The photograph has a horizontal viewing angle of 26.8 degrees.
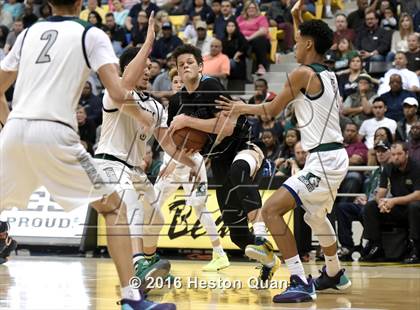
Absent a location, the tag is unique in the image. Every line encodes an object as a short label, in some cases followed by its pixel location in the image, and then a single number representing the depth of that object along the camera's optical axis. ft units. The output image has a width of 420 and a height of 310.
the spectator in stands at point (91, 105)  56.77
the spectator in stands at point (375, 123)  47.60
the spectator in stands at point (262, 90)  52.32
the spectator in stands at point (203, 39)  61.00
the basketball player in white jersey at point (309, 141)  25.48
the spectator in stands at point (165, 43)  61.52
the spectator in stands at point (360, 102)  50.01
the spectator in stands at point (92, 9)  70.13
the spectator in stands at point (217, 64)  56.80
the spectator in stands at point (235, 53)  58.13
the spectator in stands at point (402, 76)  50.47
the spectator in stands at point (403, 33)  53.67
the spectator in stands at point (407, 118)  46.34
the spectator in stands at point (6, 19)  73.51
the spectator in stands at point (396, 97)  48.91
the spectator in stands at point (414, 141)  42.57
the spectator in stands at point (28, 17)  69.92
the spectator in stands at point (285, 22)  62.23
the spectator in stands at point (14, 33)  68.64
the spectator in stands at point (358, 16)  58.49
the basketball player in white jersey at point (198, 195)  35.70
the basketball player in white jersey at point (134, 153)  26.20
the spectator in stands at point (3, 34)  69.77
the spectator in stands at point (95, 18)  65.98
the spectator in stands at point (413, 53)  51.88
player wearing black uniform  28.66
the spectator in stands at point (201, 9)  65.31
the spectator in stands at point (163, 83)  56.54
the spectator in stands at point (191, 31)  63.72
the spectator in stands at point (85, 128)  54.80
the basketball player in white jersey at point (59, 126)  19.22
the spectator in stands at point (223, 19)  60.19
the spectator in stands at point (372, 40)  55.01
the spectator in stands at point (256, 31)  59.36
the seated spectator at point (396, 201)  40.40
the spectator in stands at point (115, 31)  65.57
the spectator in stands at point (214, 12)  62.89
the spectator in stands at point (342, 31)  57.26
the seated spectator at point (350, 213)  42.63
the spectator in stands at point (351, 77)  51.89
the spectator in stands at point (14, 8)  73.72
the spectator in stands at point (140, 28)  64.13
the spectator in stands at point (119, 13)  69.71
